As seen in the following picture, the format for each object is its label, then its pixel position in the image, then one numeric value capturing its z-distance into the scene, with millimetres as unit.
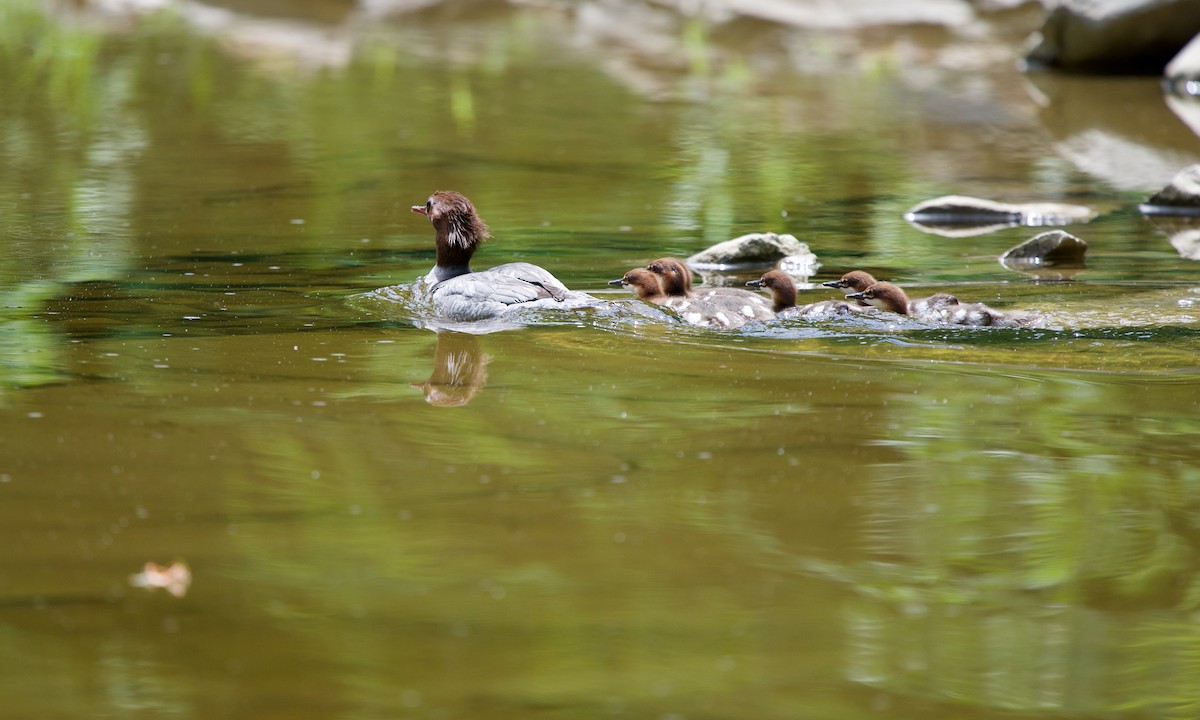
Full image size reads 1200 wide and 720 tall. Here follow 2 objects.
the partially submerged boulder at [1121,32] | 32125
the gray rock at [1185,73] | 30437
